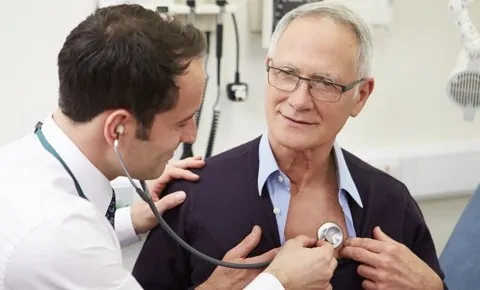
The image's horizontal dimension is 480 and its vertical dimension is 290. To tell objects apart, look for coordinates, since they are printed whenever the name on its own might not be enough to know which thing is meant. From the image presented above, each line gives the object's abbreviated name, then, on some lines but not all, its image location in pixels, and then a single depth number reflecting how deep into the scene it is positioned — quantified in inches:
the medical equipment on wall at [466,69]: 74.6
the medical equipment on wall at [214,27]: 79.0
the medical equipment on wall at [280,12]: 82.4
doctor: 40.9
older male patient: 58.8
